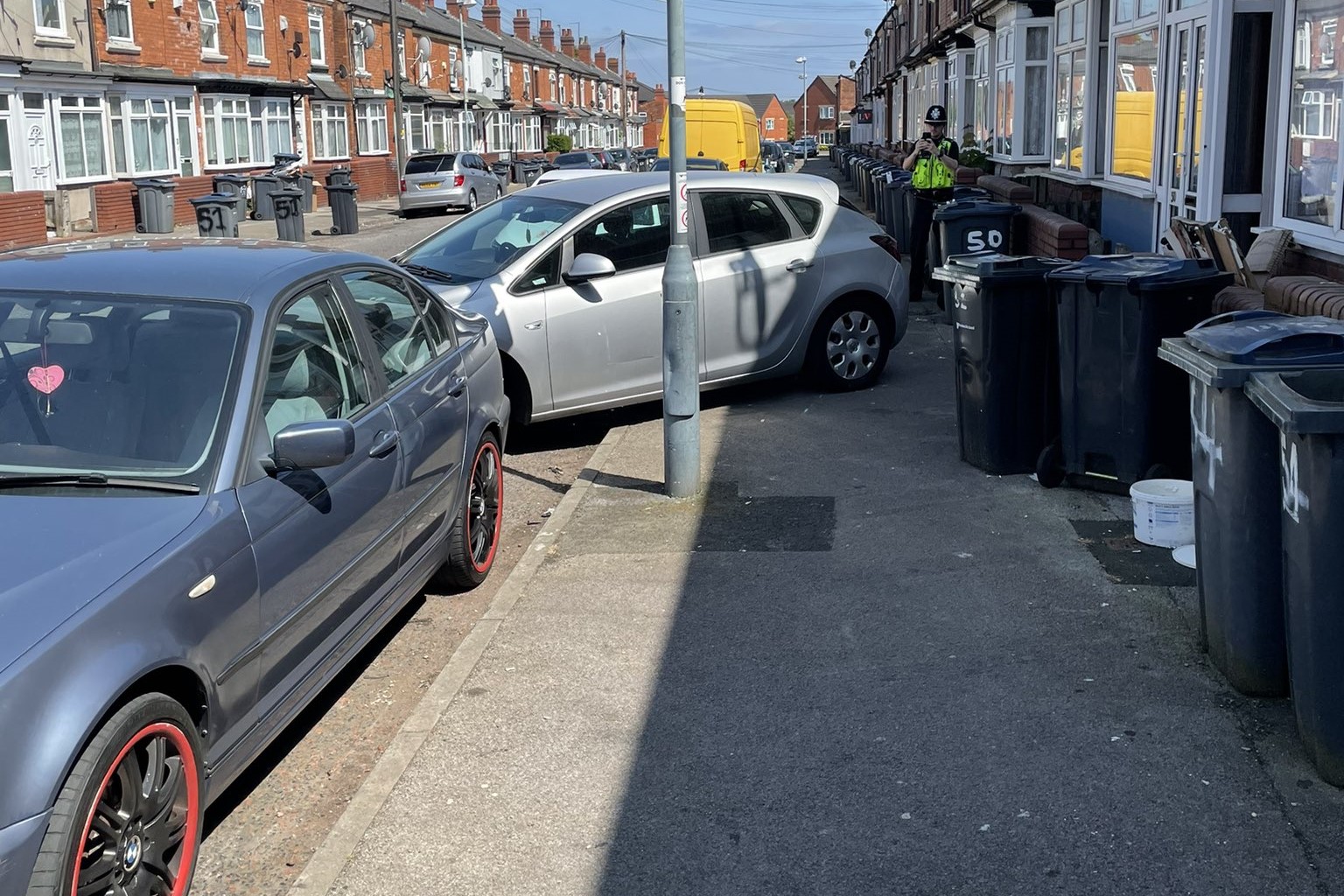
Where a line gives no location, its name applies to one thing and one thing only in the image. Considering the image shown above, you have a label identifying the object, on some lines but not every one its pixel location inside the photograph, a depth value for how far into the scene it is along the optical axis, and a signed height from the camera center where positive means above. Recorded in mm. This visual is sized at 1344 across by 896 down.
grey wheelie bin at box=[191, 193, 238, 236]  26266 -537
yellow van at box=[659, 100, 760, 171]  31109 +951
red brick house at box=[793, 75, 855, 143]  153500 +7265
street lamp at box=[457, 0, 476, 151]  62969 +5118
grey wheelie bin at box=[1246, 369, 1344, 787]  3645 -1076
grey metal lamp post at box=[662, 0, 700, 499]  7062 -810
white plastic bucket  5906 -1498
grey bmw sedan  2953 -881
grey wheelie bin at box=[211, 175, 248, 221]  33094 -9
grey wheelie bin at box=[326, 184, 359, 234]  30312 -578
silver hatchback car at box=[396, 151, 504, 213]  37250 -92
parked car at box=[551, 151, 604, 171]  41250 +502
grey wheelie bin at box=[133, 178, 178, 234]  29016 -363
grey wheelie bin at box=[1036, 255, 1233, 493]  6426 -940
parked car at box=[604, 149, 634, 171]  48481 +646
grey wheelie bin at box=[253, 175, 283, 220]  33406 -210
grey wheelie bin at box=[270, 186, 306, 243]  28734 -579
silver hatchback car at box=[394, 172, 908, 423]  8344 -682
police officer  15055 -260
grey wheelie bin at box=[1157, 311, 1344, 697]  4246 -1024
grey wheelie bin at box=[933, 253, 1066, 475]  7020 -978
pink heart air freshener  4008 -542
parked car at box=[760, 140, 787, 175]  50781 +505
